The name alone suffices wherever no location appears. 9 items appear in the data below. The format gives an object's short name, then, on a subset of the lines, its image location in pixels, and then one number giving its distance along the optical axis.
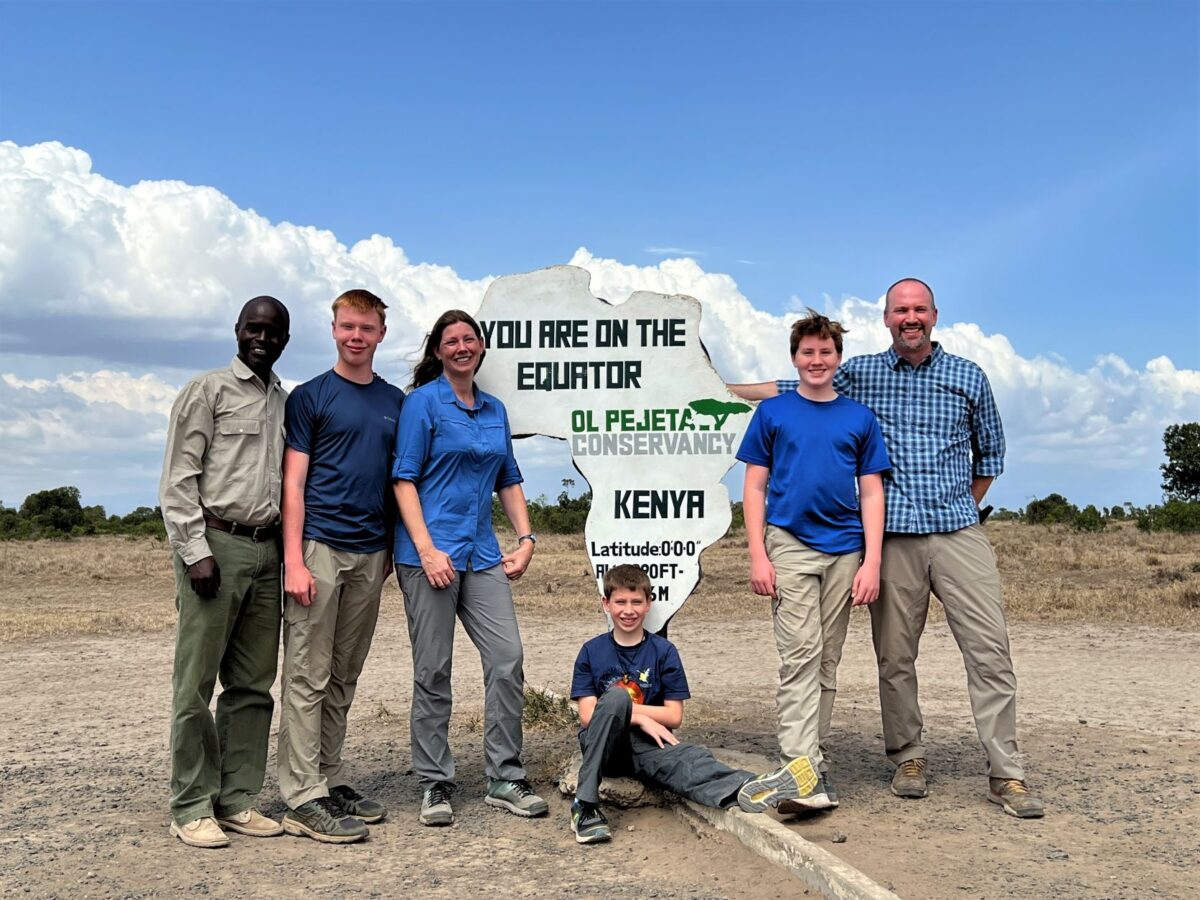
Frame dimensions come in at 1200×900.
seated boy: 5.05
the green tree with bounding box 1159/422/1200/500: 46.66
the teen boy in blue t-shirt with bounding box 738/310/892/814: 5.16
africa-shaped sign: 6.21
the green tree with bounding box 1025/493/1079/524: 36.21
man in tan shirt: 4.88
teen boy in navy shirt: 5.07
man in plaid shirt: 5.38
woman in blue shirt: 5.20
